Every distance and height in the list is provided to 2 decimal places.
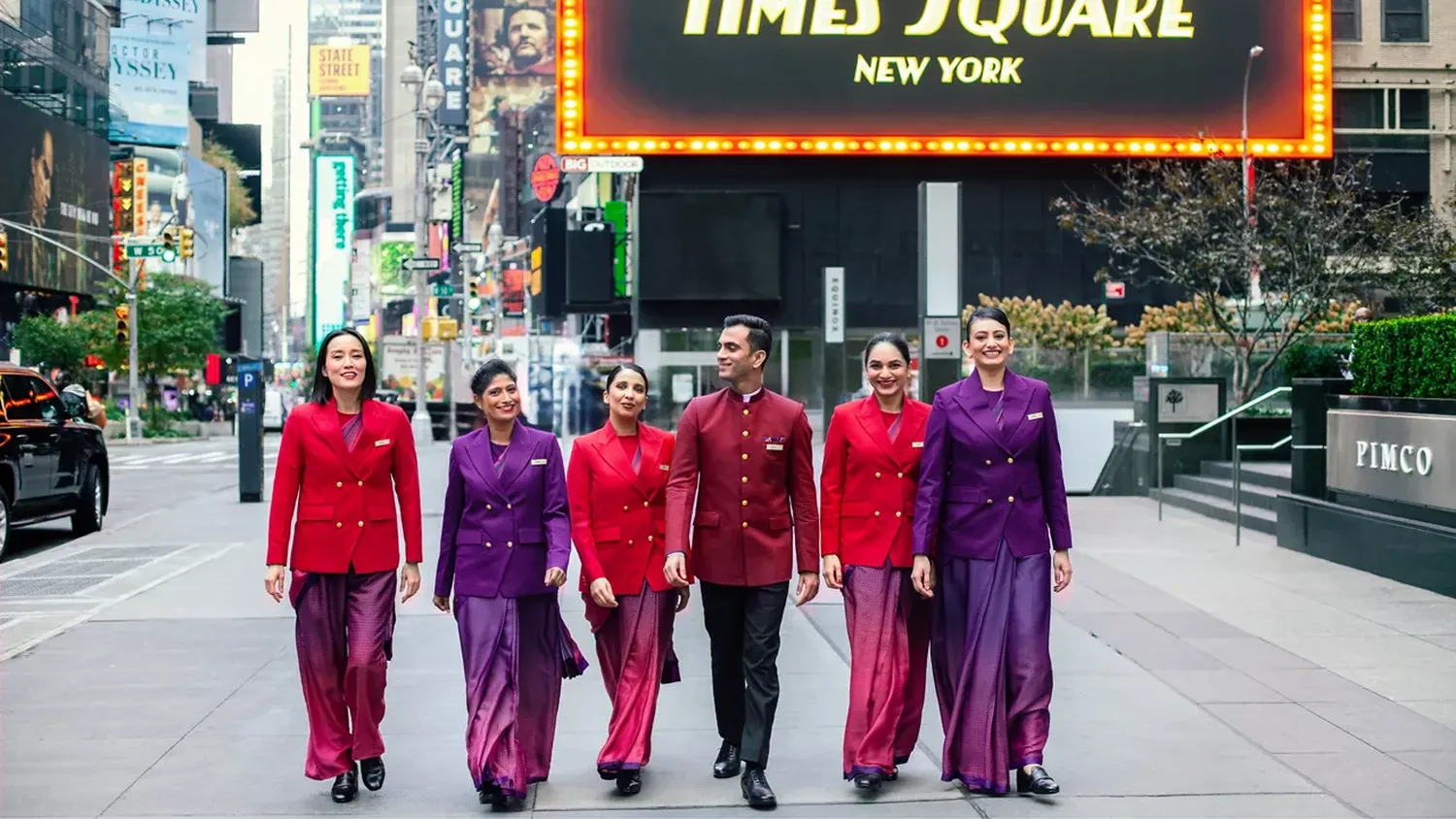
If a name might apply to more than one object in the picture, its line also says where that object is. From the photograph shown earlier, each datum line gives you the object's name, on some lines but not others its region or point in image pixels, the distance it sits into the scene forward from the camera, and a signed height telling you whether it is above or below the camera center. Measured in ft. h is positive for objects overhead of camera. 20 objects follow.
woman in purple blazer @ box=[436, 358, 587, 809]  21.21 -2.38
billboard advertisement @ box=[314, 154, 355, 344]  559.38 +54.34
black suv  54.75 -2.30
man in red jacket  21.53 -1.64
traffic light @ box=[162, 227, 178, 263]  151.84 +14.41
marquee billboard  132.98 +25.65
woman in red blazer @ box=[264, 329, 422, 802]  21.68 -2.11
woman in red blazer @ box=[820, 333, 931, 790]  21.97 -2.16
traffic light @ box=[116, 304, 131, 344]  172.24 +7.23
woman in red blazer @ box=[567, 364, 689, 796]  21.93 -2.05
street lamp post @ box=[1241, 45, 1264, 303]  85.97 +12.42
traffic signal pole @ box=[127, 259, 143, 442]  181.27 +0.88
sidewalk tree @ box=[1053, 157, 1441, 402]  78.23 +7.67
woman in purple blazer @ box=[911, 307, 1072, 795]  21.85 -2.07
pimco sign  41.93 -1.70
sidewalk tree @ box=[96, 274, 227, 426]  198.08 +7.21
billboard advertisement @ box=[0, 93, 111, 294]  191.93 +24.98
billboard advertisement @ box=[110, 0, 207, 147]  266.77 +51.76
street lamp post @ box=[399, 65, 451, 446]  158.49 +21.01
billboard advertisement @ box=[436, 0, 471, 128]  349.00 +71.90
